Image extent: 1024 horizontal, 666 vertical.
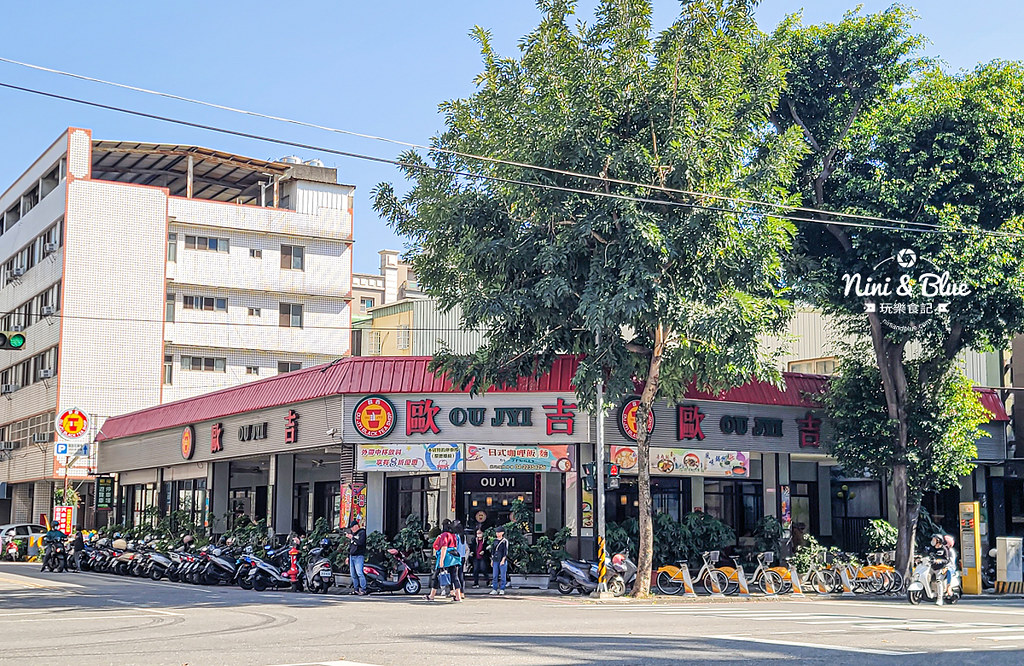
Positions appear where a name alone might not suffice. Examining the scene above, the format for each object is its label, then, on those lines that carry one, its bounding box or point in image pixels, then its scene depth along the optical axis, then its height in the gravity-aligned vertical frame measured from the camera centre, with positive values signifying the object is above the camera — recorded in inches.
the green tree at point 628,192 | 970.7 +229.4
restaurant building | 1214.9 +6.9
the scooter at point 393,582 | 1059.3 -117.3
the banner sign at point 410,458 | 1213.7 -3.3
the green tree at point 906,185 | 1056.2 +256.8
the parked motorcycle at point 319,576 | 1075.9 -113.7
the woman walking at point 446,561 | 944.3 -87.7
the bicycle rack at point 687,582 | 1071.6 -118.4
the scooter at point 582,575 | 1047.0 -111.9
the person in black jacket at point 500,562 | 1077.8 -100.8
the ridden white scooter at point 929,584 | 967.6 -108.4
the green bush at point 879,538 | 1272.1 -90.4
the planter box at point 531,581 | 1142.3 -125.0
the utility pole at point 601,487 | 1056.8 -29.6
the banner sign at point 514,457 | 1208.8 -2.1
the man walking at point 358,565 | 1037.2 -100.8
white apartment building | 2180.1 +338.1
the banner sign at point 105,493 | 1859.0 -64.1
